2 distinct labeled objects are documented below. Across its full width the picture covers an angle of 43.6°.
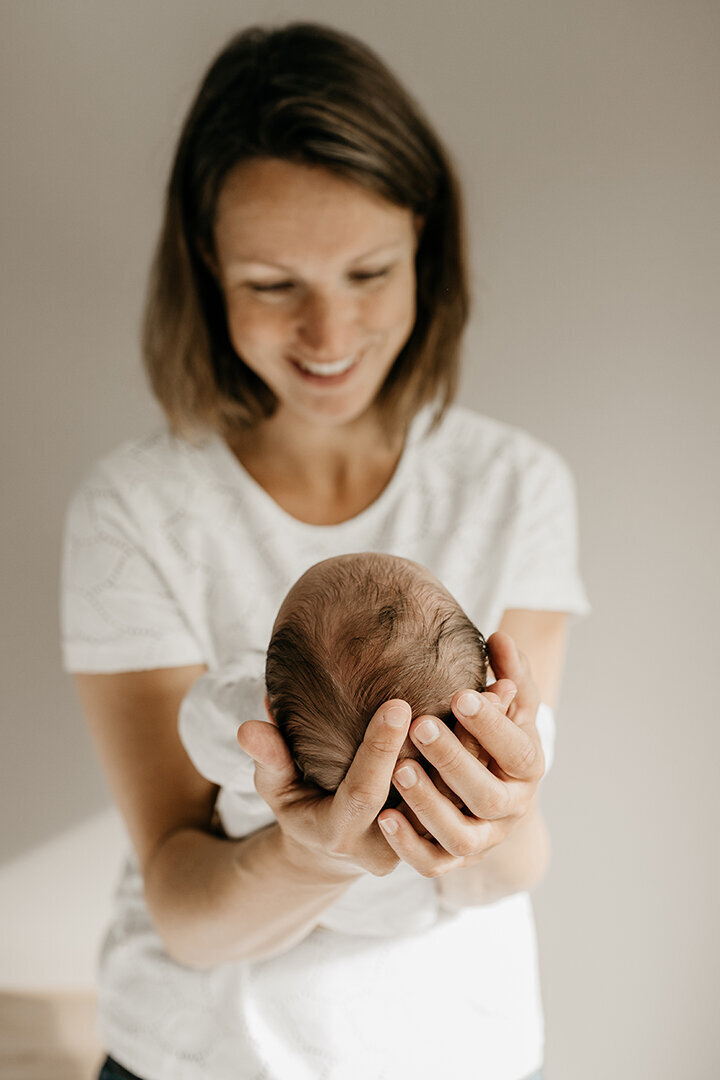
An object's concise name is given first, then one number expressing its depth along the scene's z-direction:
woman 0.91
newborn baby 0.68
